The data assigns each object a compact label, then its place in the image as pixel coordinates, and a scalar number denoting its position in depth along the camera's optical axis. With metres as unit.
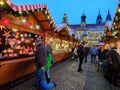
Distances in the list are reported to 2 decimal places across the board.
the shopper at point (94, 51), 7.79
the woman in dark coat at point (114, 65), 3.39
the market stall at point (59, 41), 6.36
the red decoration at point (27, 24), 4.07
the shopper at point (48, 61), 3.43
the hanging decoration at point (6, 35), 3.24
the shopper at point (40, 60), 2.93
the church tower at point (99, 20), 46.44
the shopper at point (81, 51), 5.02
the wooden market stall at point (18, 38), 3.02
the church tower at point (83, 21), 42.03
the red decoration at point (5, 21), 3.11
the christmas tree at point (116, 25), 4.97
